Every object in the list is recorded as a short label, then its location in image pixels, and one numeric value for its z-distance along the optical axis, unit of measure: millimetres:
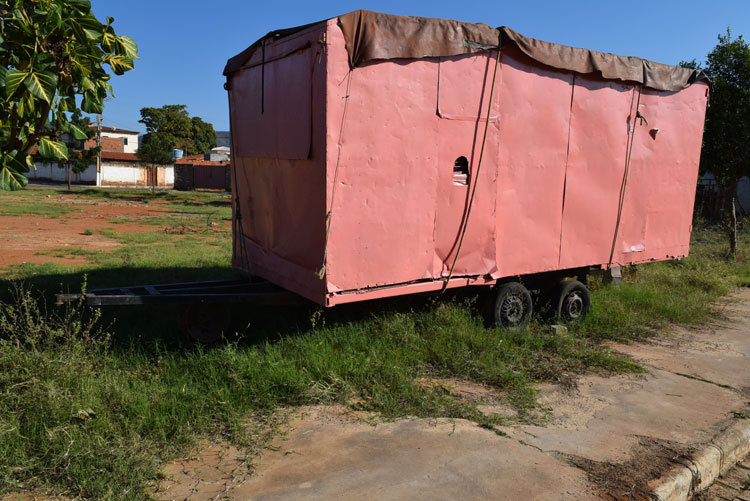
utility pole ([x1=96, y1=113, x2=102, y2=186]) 47688
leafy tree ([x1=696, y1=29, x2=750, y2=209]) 15492
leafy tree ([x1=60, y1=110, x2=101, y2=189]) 40062
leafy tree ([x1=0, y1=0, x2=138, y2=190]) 3422
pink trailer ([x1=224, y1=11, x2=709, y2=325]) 4875
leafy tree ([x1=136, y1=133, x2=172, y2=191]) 41312
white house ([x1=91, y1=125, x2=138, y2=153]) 69312
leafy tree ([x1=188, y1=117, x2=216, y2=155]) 68875
